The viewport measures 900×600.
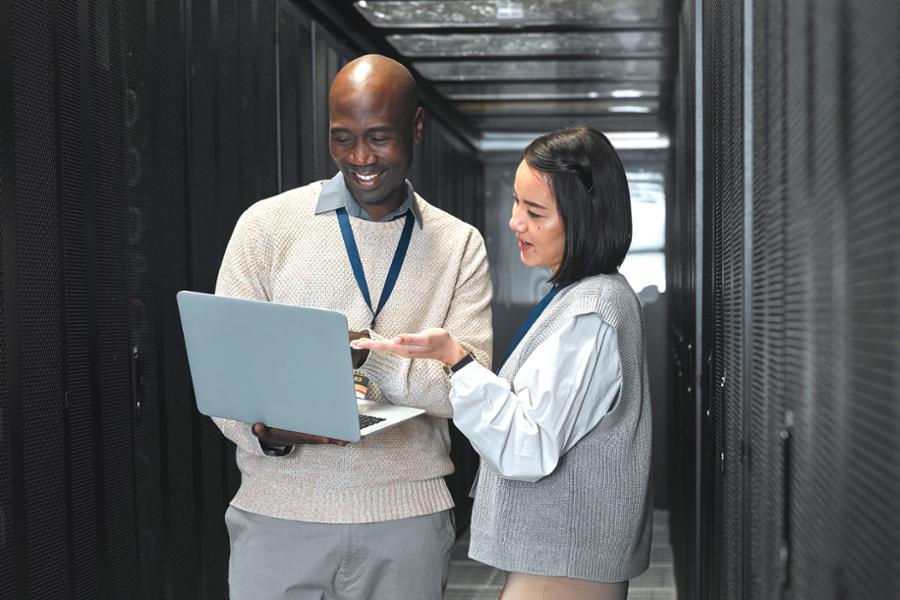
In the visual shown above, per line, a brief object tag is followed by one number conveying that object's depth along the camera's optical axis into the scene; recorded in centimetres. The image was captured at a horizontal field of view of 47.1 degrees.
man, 211
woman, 178
